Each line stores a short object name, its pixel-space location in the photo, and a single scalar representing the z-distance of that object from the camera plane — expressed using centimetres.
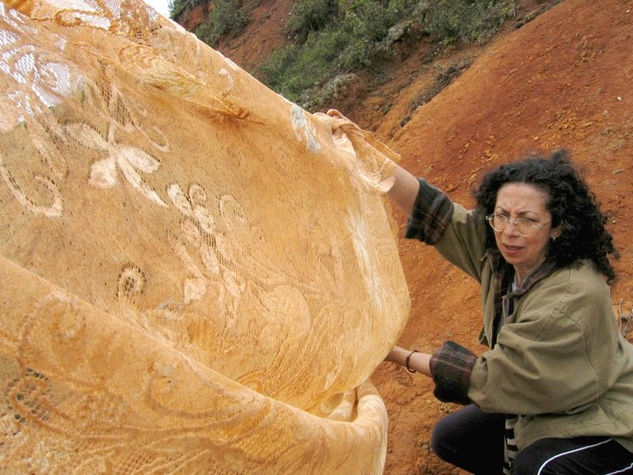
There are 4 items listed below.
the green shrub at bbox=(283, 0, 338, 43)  1005
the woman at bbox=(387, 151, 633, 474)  129
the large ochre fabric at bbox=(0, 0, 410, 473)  58
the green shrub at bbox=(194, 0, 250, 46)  1425
